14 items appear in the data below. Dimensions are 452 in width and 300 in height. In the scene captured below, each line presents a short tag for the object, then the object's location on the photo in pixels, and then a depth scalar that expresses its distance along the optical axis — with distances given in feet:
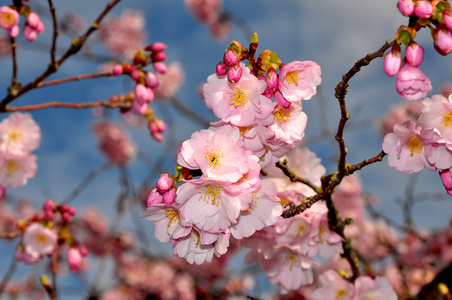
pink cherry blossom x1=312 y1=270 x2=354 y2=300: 3.27
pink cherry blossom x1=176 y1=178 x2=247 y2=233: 2.91
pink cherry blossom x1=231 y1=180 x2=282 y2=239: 2.97
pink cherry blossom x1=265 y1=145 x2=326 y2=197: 3.23
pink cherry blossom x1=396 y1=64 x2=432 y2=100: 2.89
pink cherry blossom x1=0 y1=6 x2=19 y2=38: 3.50
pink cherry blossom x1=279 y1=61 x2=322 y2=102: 2.96
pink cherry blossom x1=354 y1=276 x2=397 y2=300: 3.23
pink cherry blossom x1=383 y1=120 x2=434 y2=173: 3.04
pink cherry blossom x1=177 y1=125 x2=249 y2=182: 2.90
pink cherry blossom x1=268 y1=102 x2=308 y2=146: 3.00
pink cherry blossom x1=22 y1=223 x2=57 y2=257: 4.10
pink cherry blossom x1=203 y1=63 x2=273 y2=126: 2.94
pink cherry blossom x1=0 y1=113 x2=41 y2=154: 3.79
